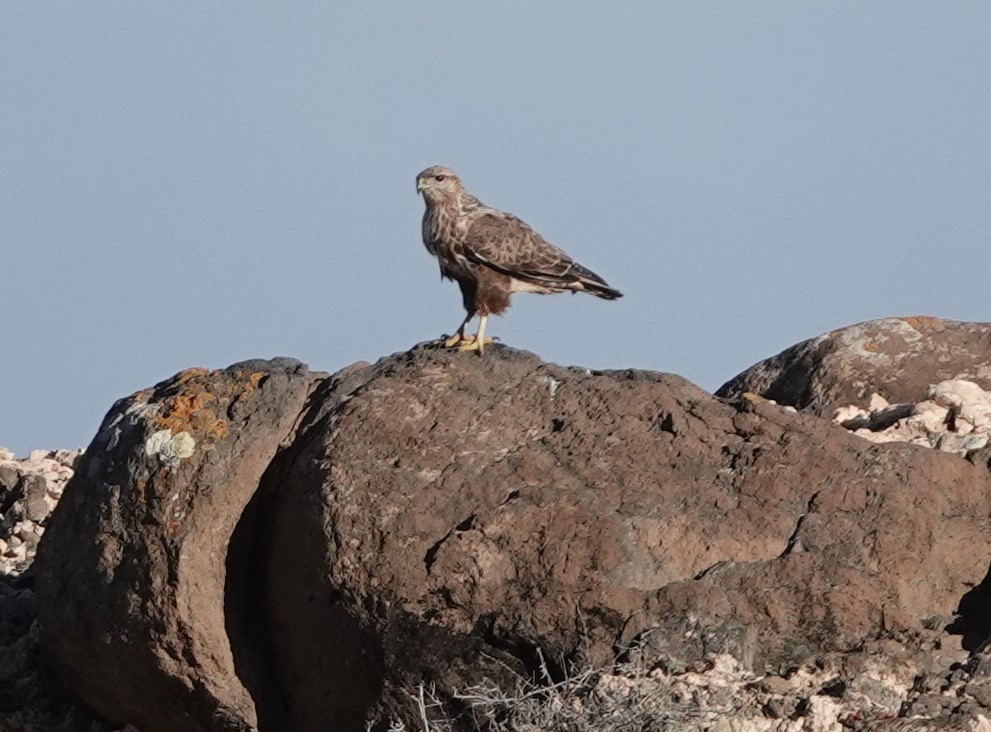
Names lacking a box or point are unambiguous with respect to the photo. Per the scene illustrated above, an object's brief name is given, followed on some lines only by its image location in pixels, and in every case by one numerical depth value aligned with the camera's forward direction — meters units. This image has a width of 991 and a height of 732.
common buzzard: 18.75
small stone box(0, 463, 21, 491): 20.31
